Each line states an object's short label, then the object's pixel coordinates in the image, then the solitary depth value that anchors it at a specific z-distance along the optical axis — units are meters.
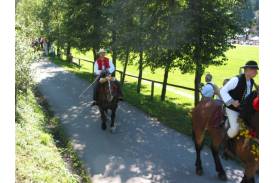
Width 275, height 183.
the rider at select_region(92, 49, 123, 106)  14.06
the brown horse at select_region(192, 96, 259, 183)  8.28
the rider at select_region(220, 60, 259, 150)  8.30
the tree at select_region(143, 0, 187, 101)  15.48
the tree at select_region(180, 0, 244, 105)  15.34
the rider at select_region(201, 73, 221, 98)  10.86
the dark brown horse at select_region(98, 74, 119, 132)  13.56
